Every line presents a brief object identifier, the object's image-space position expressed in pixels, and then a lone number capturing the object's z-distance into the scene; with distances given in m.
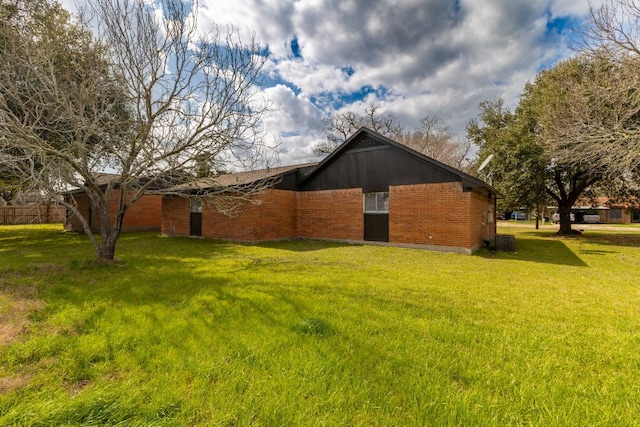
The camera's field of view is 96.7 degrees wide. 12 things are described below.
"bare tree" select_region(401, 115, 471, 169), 33.25
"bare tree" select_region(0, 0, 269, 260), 6.59
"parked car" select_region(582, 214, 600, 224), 40.19
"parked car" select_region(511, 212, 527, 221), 50.86
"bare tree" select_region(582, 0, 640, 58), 9.38
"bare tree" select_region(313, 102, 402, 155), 32.25
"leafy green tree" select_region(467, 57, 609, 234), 14.59
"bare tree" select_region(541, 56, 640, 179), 9.66
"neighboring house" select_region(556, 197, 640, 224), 40.49
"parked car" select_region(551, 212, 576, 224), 38.88
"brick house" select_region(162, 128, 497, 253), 11.33
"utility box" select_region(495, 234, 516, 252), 11.80
